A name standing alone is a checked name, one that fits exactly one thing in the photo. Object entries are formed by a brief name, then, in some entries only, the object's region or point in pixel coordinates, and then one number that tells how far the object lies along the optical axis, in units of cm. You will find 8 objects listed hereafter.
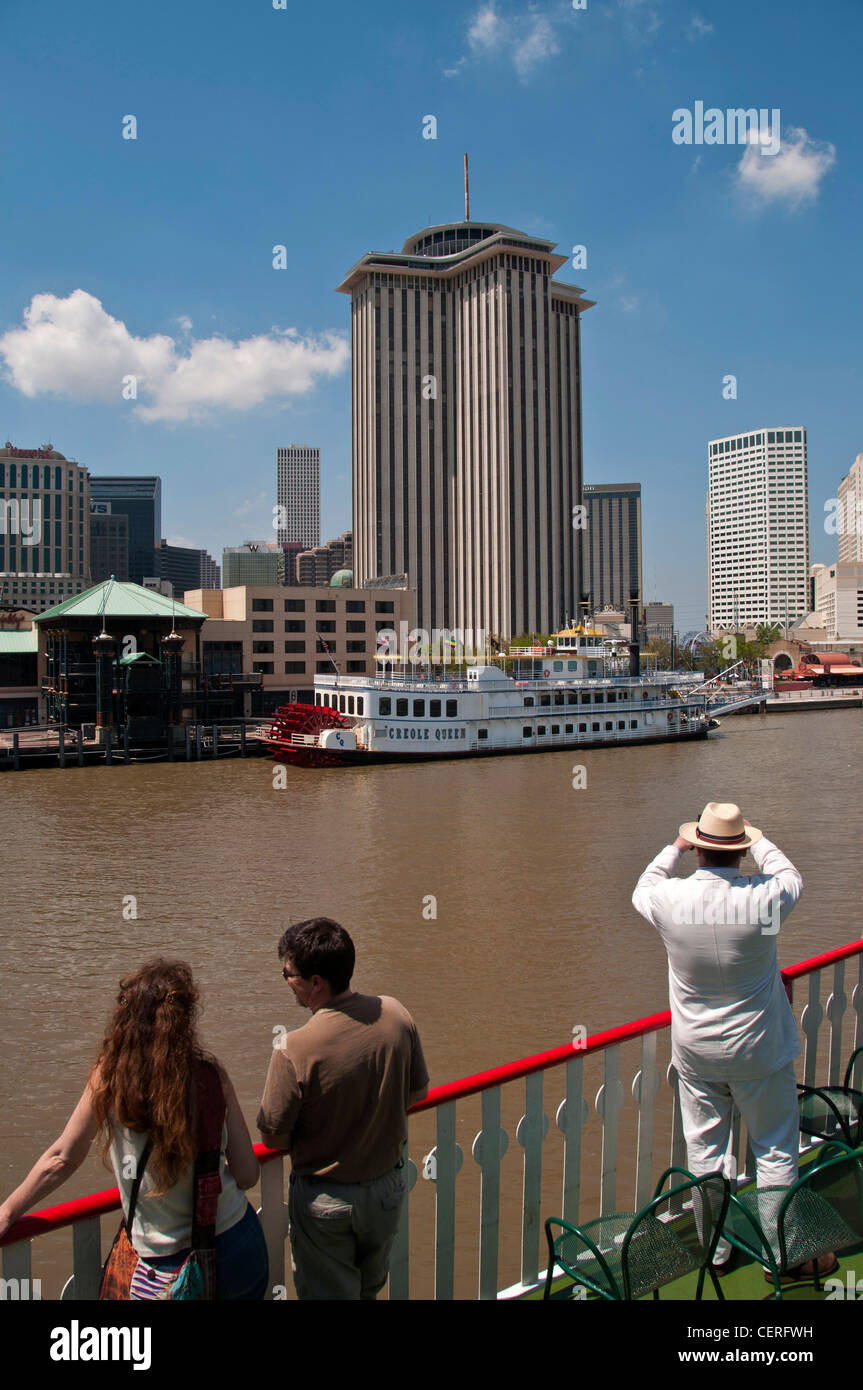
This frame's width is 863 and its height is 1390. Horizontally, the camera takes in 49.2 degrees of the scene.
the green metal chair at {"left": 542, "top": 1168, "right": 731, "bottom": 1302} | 349
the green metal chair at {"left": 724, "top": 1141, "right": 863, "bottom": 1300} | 374
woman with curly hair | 295
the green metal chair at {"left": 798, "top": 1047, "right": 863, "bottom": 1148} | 474
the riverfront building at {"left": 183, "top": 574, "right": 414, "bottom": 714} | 6450
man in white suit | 397
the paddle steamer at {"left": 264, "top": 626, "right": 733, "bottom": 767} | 4325
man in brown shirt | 334
